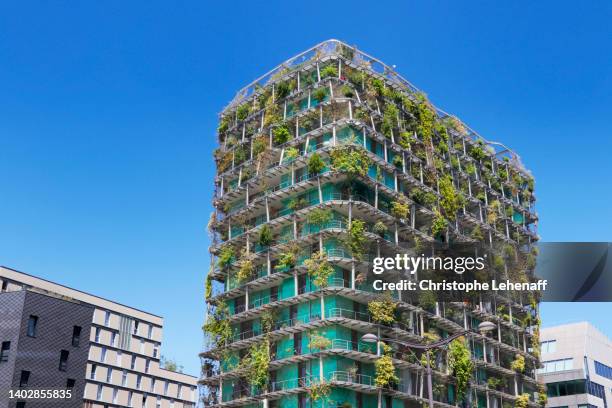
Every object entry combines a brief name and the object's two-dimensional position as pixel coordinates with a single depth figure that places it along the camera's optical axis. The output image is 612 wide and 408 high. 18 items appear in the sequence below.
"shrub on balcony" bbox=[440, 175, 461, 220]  72.44
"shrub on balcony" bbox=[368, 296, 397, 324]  58.53
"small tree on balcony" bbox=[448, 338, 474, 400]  64.69
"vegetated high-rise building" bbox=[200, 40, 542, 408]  58.22
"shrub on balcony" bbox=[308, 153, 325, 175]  62.22
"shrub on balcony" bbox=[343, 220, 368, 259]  59.25
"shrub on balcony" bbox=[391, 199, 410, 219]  65.25
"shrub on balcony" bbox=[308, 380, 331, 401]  54.31
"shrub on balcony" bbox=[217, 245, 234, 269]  67.38
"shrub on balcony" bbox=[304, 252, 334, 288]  58.09
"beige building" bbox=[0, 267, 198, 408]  103.62
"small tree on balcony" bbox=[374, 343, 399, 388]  56.16
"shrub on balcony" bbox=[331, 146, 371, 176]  61.34
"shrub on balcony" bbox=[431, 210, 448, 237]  69.12
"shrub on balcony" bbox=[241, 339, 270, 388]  59.06
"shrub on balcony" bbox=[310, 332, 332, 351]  55.75
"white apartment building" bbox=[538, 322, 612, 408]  96.94
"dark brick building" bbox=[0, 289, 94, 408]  60.25
